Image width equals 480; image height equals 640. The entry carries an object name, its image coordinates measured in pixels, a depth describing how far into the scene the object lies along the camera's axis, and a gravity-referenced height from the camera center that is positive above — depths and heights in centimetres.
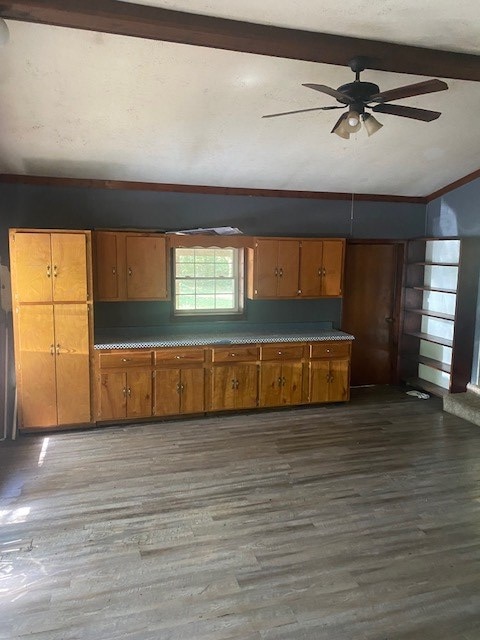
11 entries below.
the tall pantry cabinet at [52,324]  447 -64
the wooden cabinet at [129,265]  491 -6
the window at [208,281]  559 -24
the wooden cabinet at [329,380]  549 -135
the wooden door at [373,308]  627 -58
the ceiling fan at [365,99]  283 +102
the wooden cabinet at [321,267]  554 -5
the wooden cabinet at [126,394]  484 -138
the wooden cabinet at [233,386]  517 -136
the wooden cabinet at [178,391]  500 -138
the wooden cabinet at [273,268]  540 -6
